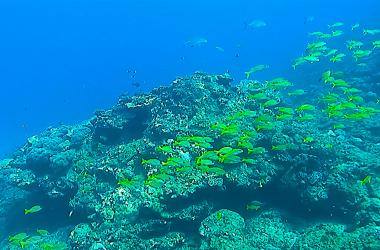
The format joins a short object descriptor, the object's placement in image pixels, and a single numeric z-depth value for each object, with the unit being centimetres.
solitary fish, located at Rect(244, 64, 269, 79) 1443
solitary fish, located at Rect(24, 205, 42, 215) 1038
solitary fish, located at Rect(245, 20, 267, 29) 2325
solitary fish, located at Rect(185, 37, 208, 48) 2184
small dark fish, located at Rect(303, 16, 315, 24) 2541
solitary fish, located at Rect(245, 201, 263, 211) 966
